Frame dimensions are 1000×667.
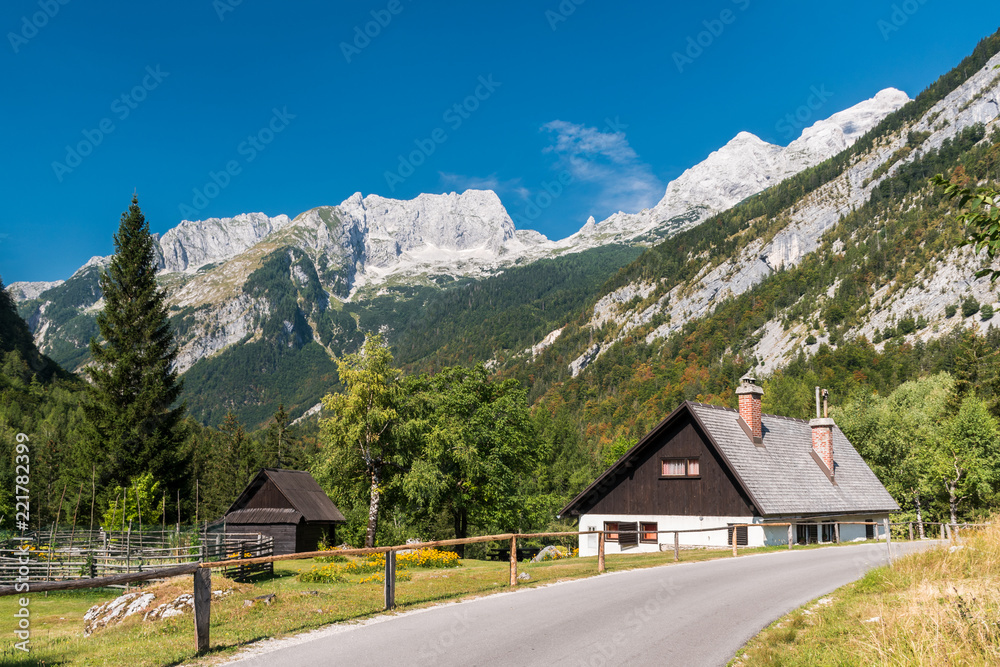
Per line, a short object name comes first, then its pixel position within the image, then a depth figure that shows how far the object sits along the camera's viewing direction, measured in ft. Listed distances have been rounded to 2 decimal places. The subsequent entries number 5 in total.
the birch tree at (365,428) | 132.16
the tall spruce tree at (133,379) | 153.38
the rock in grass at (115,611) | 44.75
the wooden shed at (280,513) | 150.71
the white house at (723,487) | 110.83
